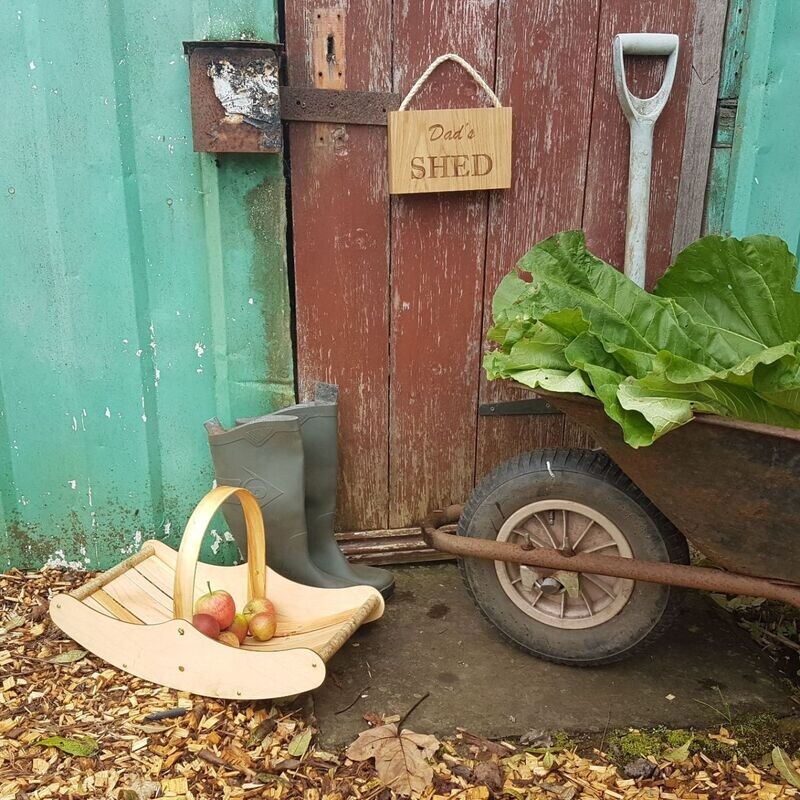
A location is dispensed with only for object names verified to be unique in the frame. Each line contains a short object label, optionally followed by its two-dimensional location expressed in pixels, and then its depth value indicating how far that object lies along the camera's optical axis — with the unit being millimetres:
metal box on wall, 1972
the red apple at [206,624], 1873
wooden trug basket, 1782
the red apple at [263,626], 1971
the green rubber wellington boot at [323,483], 2229
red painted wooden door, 2152
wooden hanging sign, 2145
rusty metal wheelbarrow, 1648
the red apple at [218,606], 1919
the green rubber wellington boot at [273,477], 2098
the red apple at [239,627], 1968
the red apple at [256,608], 1997
